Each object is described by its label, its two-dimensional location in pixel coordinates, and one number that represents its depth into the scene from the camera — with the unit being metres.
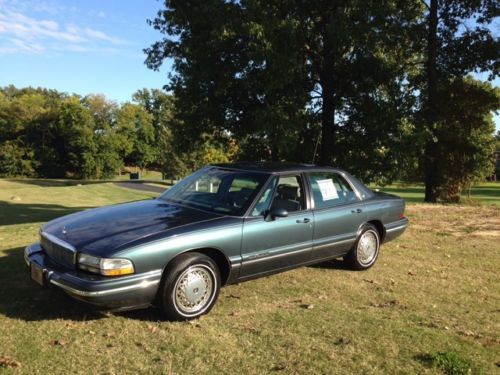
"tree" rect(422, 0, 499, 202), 17.12
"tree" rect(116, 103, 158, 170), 78.75
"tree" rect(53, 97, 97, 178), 69.25
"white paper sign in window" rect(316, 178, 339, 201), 5.99
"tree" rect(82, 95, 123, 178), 71.12
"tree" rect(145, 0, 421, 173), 11.80
